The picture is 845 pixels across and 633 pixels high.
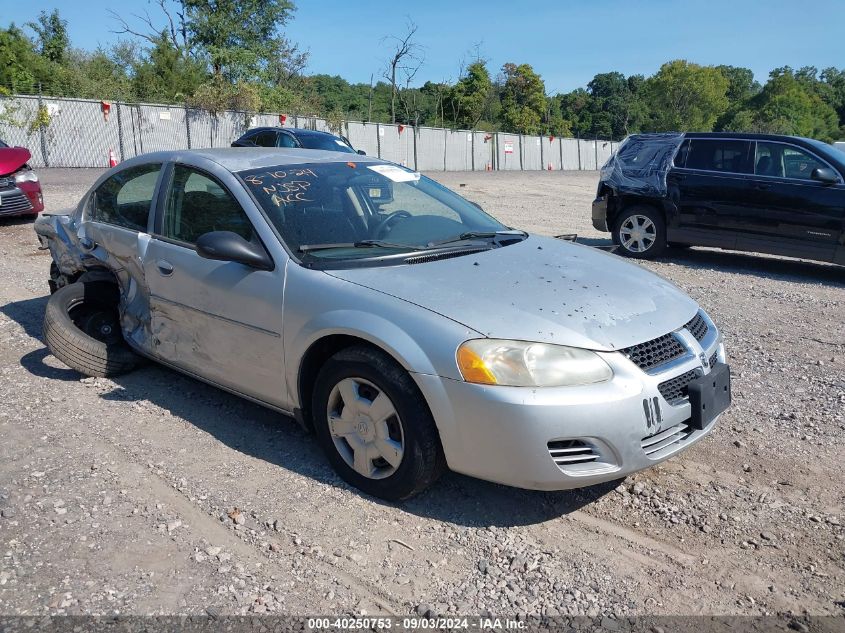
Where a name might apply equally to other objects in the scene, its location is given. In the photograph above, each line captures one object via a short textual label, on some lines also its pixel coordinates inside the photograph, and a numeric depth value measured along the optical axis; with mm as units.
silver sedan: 3014
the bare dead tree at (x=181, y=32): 42966
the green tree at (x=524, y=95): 64500
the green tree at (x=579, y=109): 104438
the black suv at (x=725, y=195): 8984
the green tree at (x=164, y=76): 38000
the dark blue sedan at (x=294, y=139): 16812
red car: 11062
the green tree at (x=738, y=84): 125938
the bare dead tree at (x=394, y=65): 47000
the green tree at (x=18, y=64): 35344
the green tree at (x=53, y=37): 45750
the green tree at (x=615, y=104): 104812
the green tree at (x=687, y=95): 81812
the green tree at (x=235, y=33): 42969
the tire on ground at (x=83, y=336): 4824
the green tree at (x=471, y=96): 55625
